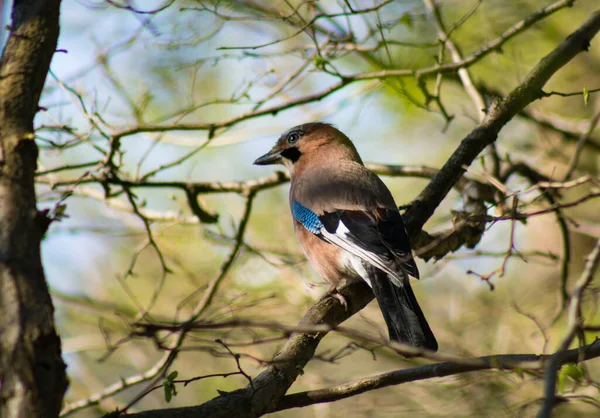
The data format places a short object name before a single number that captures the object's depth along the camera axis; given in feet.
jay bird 31.53
